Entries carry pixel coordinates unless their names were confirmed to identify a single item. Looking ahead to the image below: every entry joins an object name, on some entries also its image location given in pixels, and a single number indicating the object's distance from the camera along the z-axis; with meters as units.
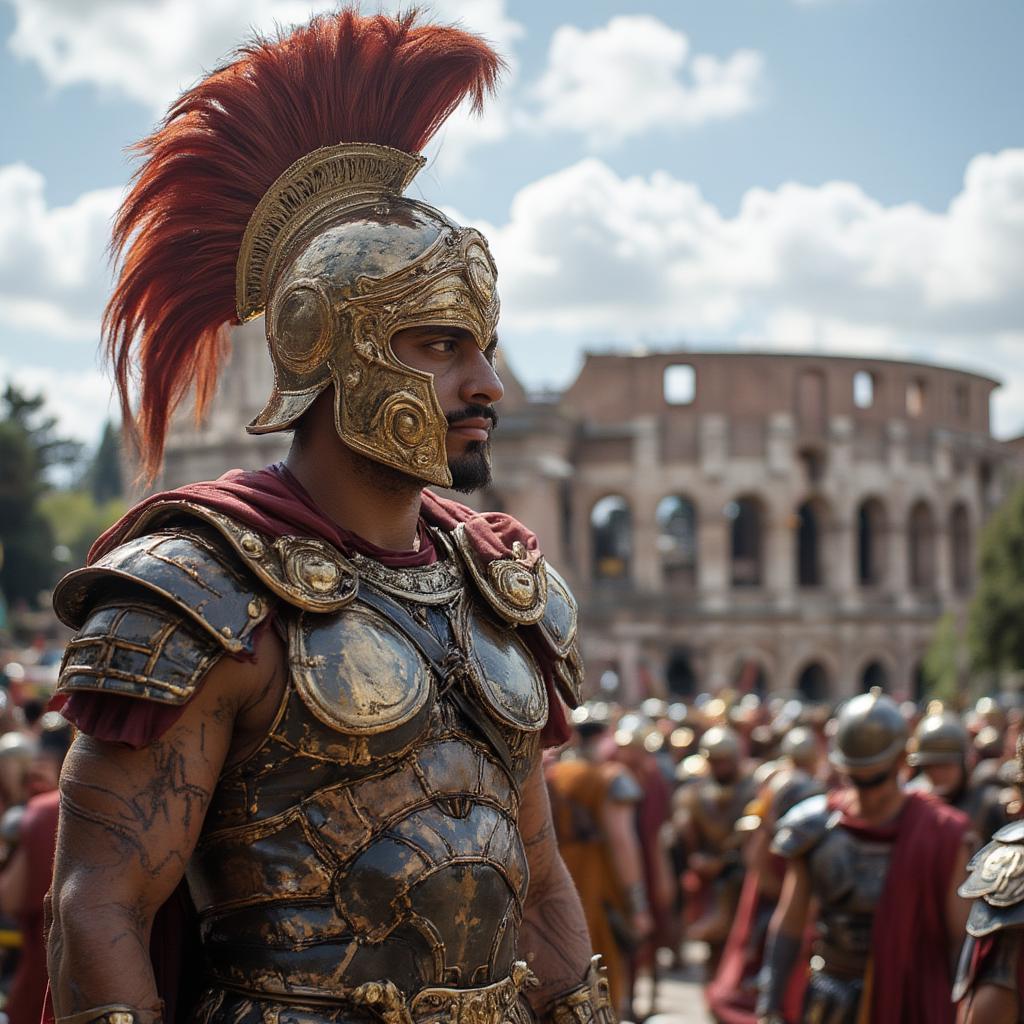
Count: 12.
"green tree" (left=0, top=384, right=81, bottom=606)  49.72
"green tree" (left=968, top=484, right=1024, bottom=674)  36.44
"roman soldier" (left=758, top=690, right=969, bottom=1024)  5.18
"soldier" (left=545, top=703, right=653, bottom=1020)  8.92
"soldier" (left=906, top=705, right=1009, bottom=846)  7.27
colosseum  42.81
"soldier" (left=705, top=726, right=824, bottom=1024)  7.73
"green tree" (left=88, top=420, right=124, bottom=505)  92.19
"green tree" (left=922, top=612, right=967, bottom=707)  38.75
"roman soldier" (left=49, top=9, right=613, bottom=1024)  2.49
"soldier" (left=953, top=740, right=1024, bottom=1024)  3.53
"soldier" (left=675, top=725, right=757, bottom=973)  9.98
